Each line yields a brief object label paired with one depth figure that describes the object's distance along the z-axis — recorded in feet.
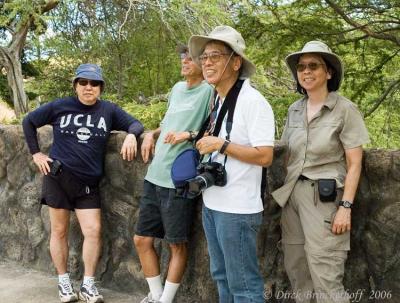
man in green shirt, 10.37
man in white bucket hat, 8.42
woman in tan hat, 8.71
